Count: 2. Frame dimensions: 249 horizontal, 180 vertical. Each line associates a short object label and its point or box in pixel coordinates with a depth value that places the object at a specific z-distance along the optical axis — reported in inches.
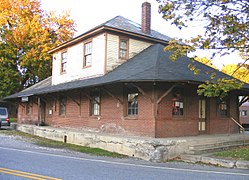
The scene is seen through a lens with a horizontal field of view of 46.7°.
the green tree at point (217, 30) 427.2
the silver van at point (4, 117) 1027.9
